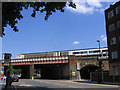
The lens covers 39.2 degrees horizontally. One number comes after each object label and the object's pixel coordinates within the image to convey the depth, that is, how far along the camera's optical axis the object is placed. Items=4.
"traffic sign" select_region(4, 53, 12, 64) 13.02
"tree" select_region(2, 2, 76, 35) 9.95
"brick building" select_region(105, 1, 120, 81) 35.59
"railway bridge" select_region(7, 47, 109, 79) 49.88
